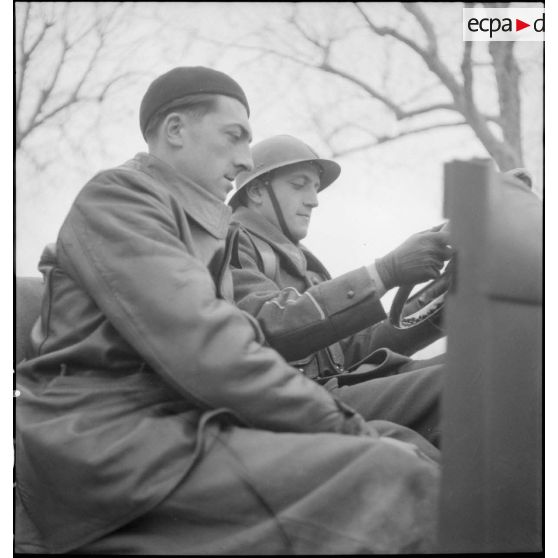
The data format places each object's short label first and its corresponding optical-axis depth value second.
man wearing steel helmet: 2.99
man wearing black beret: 2.01
